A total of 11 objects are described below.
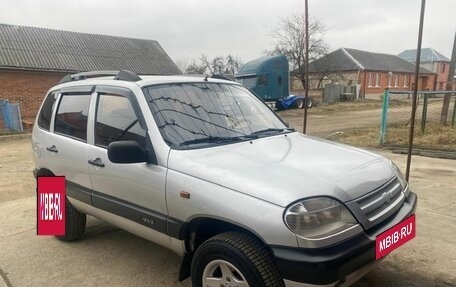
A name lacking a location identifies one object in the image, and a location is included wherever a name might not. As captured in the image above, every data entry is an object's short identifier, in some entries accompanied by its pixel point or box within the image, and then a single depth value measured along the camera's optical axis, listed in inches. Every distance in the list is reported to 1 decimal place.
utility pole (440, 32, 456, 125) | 473.3
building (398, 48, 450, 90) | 2386.8
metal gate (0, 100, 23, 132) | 629.3
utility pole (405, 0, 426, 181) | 181.3
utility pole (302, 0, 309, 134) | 246.7
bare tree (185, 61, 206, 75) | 1867.6
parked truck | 950.4
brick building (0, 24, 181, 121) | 781.9
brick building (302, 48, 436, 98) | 1619.1
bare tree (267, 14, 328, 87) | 1518.2
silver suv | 90.5
